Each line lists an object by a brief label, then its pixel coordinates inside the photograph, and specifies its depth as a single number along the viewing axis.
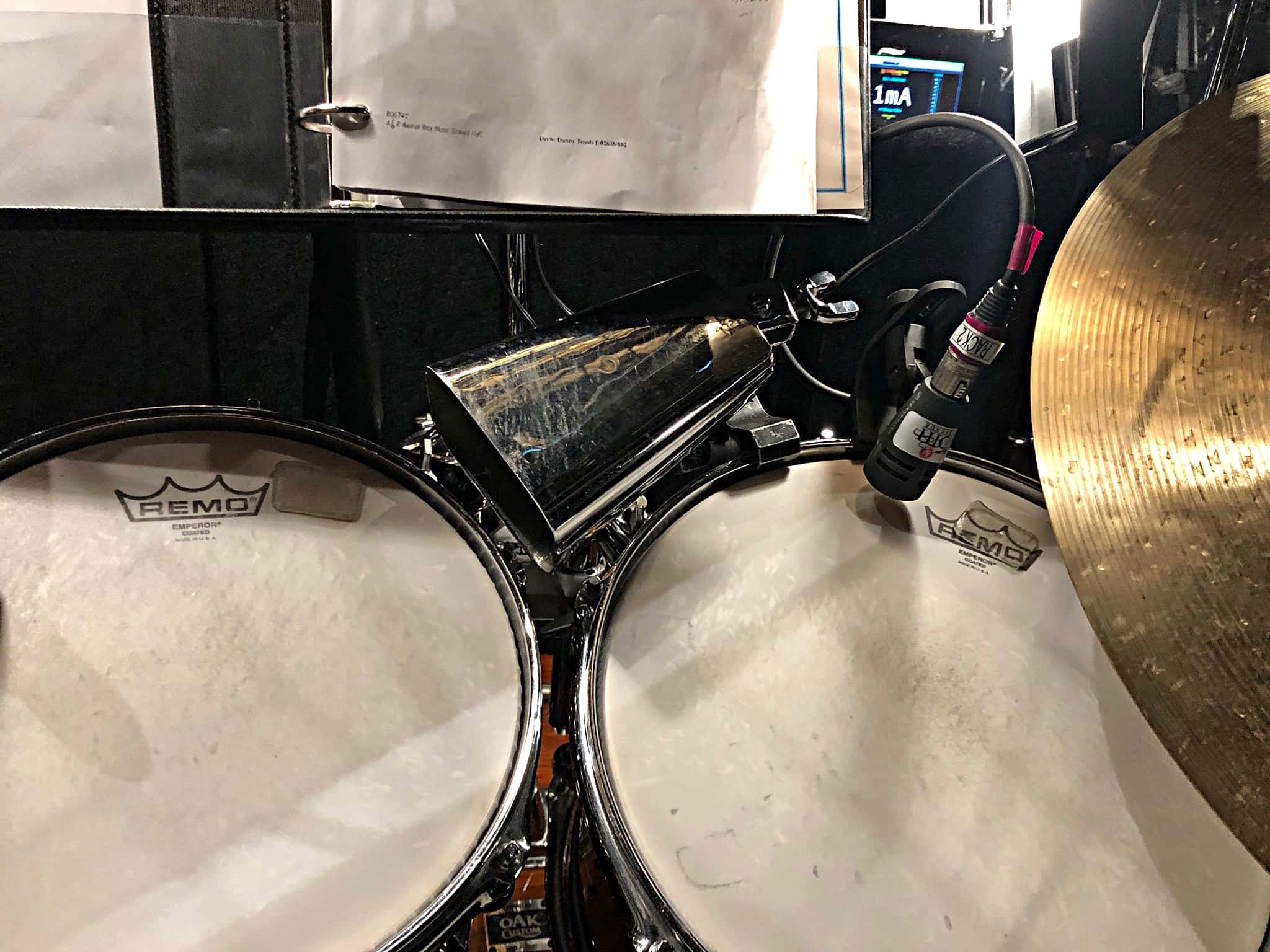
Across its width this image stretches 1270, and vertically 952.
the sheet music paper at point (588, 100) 0.51
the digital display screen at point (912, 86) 0.94
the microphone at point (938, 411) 0.60
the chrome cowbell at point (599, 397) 0.53
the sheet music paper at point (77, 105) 0.48
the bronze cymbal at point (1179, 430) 0.45
